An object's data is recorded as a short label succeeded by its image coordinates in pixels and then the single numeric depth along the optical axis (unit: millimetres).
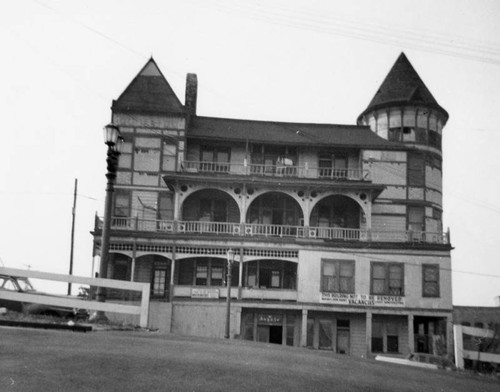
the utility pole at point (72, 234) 47156
